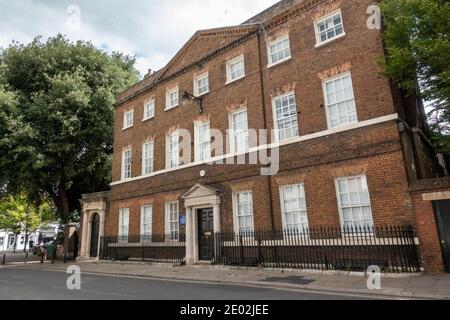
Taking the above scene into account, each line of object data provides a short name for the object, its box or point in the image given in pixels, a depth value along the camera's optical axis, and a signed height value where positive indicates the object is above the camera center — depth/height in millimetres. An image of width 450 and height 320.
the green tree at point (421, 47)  8953 +5283
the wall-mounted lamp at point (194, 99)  16356 +7253
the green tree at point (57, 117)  21203 +8909
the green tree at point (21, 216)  40031 +4185
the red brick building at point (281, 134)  10867 +4288
